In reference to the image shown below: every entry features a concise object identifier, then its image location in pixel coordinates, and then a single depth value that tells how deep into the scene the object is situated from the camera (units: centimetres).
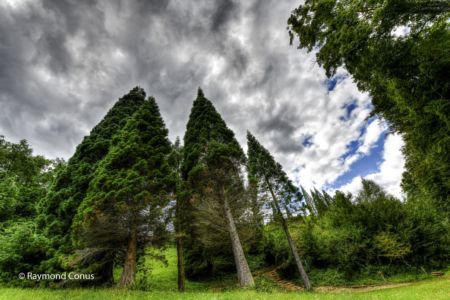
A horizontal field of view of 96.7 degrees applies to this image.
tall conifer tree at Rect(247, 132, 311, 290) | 1647
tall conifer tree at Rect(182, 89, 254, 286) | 1356
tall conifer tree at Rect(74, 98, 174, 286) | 874
